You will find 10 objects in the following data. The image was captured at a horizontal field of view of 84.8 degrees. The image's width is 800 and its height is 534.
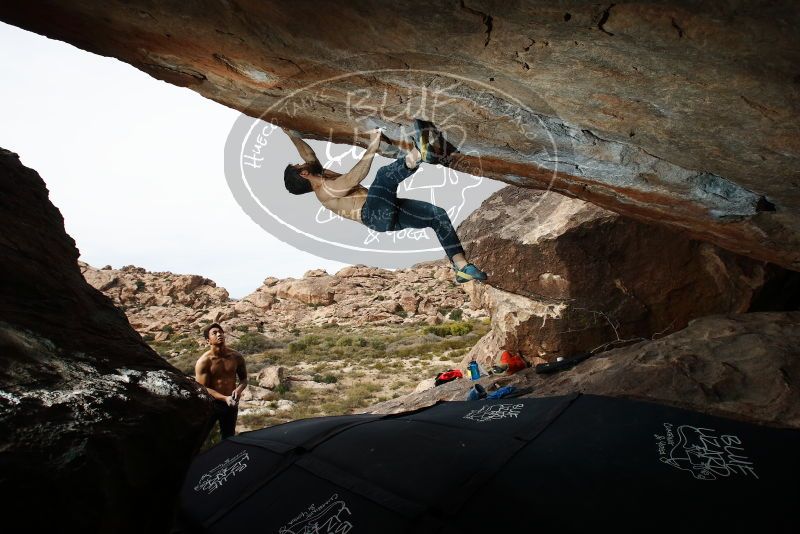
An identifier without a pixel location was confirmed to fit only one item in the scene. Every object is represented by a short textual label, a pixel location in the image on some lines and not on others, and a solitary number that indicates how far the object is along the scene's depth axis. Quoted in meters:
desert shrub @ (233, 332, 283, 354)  24.38
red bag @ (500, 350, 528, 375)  8.62
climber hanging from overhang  4.67
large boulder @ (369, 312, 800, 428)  4.21
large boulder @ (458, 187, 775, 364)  7.26
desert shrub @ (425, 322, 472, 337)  25.20
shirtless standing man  6.34
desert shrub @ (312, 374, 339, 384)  15.89
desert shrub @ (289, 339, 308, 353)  23.25
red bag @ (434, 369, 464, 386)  8.99
